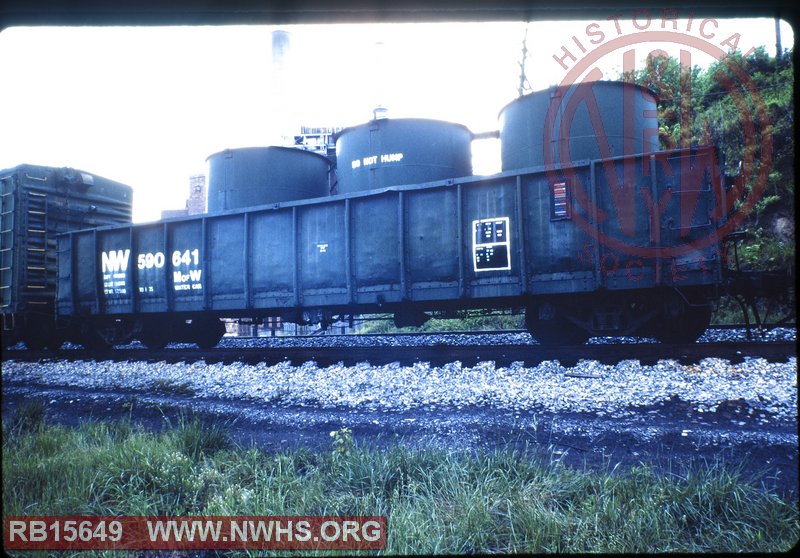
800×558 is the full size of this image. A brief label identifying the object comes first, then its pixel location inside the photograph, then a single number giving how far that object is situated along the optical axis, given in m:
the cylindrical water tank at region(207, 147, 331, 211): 8.99
